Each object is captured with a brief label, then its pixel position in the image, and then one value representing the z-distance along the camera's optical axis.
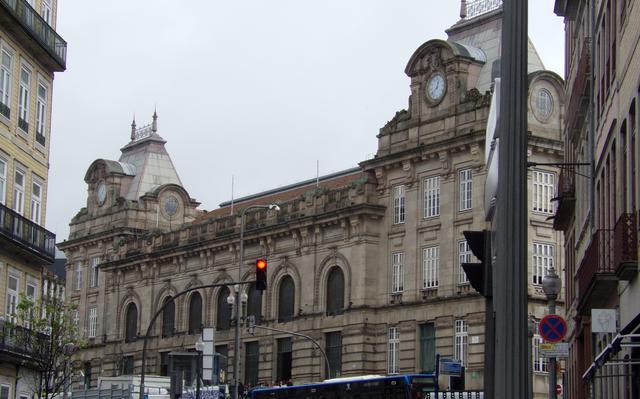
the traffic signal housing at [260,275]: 40.53
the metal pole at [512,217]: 10.08
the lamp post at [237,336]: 60.12
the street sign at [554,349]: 26.52
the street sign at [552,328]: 26.48
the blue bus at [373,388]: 48.03
